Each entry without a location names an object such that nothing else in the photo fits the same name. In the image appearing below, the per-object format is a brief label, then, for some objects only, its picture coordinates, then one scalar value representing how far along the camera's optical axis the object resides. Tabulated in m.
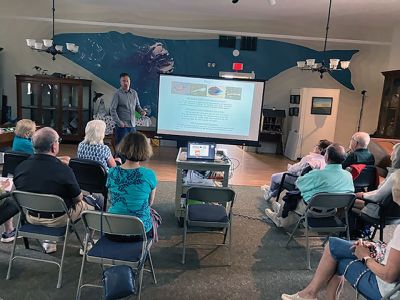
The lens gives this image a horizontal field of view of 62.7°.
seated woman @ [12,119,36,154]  3.17
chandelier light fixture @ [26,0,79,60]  5.74
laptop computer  3.39
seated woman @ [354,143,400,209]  2.76
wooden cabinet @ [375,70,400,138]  7.05
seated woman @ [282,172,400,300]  1.60
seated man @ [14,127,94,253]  2.23
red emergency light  8.19
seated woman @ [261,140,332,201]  3.64
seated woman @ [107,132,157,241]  2.15
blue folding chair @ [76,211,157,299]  1.93
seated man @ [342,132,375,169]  3.55
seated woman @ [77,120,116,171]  3.16
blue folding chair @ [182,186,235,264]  2.59
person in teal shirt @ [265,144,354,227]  2.84
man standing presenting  4.68
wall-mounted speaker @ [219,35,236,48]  8.13
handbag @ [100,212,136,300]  1.85
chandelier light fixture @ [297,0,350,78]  6.27
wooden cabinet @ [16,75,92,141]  7.65
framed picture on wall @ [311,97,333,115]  7.62
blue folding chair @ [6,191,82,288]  2.12
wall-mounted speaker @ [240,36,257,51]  8.14
